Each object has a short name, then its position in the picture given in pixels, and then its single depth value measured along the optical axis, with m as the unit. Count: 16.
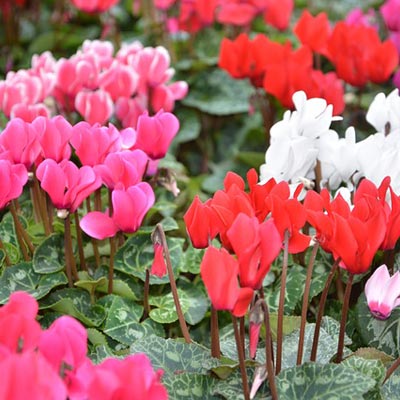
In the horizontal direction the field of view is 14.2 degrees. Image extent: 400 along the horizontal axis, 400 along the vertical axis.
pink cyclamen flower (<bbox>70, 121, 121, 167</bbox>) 0.94
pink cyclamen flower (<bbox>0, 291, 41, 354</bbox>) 0.75
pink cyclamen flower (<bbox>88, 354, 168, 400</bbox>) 0.73
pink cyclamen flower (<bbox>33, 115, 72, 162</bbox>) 0.94
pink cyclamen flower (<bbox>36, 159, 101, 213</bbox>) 0.90
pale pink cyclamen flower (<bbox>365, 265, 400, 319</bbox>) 0.87
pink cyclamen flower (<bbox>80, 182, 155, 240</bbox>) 0.91
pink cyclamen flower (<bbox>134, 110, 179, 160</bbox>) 1.00
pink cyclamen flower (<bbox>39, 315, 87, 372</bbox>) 0.75
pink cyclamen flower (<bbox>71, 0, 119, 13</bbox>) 1.40
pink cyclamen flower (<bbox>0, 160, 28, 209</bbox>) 0.90
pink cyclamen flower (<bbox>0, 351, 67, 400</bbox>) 0.71
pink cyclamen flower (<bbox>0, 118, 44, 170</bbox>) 0.94
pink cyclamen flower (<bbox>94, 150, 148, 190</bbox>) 0.92
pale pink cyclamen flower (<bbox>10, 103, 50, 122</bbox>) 1.06
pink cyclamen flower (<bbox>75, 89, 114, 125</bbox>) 1.10
